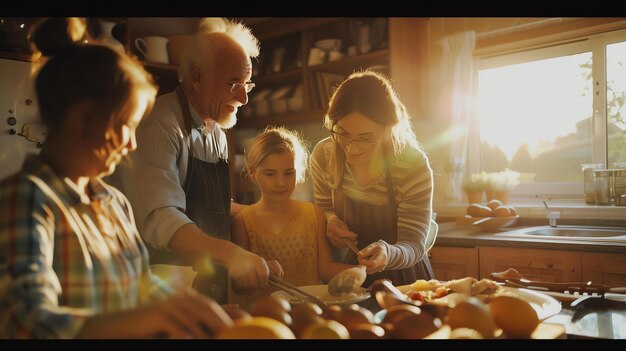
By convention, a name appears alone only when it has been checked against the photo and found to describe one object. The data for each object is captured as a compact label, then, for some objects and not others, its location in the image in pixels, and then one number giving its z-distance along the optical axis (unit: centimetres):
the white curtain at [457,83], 186
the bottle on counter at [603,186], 150
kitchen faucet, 159
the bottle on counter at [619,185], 147
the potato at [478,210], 172
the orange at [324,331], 51
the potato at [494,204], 177
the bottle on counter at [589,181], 154
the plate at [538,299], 67
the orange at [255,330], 46
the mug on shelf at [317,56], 190
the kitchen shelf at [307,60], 170
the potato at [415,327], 55
